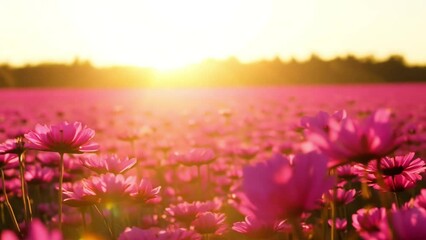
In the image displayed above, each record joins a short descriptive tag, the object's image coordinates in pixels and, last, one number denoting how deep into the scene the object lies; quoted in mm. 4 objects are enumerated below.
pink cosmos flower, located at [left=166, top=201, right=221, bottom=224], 2182
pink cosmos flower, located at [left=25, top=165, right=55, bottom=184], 3023
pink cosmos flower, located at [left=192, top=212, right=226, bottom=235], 2012
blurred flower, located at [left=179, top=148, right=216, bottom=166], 3374
